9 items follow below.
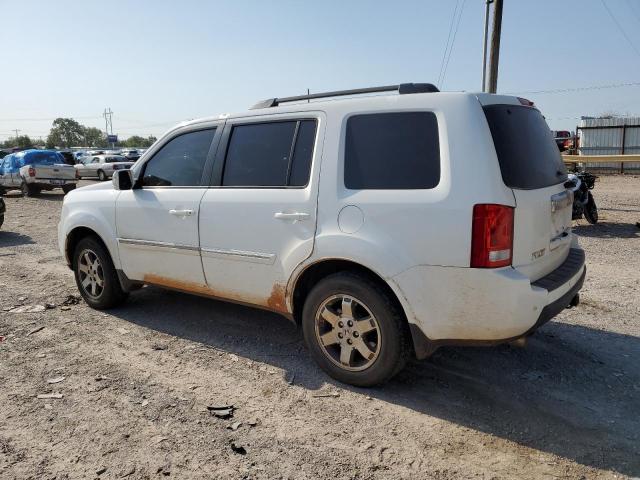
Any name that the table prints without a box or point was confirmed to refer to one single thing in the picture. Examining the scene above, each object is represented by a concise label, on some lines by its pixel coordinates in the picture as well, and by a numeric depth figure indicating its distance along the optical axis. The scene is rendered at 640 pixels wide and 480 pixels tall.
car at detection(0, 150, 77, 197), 19.61
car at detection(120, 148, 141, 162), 36.62
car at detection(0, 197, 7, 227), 11.28
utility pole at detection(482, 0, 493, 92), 16.25
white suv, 3.01
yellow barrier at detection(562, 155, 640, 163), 12.77
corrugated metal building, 23.03
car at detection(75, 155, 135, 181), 30.58
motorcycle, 9.08
